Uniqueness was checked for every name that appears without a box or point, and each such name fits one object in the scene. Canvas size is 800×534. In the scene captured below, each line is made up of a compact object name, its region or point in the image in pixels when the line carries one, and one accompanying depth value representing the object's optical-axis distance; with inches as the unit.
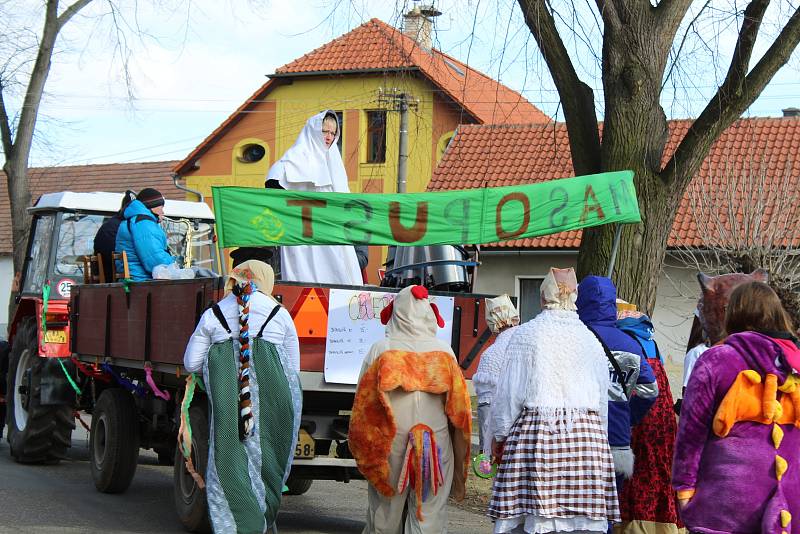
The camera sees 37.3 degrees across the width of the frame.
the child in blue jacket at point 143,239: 382.3
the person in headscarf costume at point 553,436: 233.3
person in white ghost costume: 359.9
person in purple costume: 183.8
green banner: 303.9
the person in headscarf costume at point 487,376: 275.5
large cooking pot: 350.3
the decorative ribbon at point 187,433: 301.6
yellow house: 1298.0
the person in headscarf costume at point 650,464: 267.6
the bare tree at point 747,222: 705.0
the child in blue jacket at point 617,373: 253.3
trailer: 309.1
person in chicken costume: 259.8
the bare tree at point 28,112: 859.4
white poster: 305.9
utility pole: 1002.7
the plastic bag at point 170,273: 370.6
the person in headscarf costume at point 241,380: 289.0
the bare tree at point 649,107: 376.8
